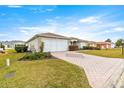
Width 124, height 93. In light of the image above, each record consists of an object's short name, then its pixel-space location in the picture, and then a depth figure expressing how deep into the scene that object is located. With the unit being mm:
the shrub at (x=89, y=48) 9808
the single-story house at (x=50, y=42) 6075
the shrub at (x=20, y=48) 7352
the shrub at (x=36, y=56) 3913
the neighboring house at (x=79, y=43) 9469
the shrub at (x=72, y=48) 8053
